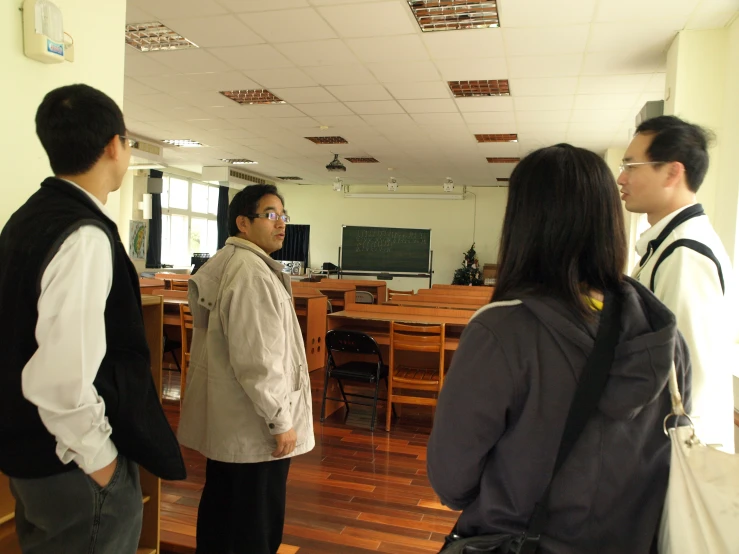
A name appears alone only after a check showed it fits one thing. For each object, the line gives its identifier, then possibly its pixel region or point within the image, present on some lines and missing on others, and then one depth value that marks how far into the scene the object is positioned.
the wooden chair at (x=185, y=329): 4.70
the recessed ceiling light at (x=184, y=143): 9.61
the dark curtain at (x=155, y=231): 11.69
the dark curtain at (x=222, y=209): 14.06
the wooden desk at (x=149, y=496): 1.87
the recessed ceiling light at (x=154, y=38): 4.70
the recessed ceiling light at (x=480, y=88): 5.77
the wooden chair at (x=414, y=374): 4.24
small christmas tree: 13.45
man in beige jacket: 1.79
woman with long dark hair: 0.86
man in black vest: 1.05
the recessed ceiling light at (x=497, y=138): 8.27
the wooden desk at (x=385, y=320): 4.72
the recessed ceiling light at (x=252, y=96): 6.55
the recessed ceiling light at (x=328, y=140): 8.91
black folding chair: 4.27
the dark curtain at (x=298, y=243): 15.32
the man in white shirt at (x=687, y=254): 1.26
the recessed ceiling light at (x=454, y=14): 3.99
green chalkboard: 14.47
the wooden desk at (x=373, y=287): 9.43
